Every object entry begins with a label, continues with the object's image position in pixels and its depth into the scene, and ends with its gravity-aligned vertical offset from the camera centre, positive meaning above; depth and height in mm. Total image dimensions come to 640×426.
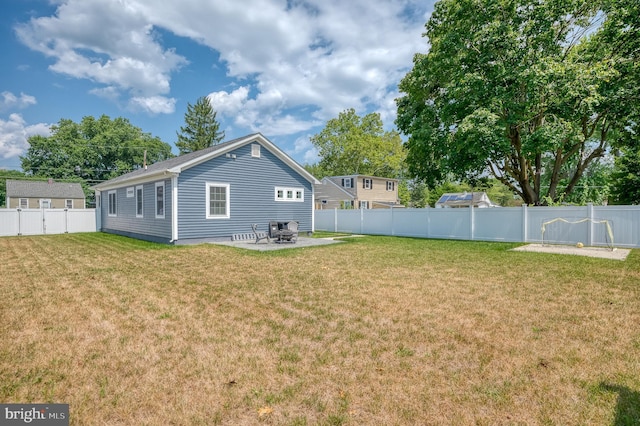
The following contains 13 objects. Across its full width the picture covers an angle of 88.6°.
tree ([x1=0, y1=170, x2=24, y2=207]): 48766 +4727
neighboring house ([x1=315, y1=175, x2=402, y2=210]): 35719 +1857
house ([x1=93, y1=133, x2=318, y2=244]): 12961 +658
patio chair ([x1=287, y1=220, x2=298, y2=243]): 13503 -881
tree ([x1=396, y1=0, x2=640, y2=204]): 12484 +5067
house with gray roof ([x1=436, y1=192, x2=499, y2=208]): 39169 +1030
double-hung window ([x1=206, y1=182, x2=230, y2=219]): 13691 +379
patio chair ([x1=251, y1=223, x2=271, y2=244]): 14198 -1078
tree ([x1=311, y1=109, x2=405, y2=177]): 46125 +8934
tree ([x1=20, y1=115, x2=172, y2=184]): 48312 +8877
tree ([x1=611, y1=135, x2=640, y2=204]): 16766 +1537
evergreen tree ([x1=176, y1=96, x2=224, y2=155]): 42500 +10734
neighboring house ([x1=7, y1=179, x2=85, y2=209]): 36094 +1748
